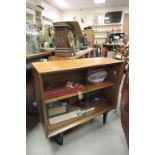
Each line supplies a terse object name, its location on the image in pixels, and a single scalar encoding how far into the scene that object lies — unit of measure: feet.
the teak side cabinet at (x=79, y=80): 4.59
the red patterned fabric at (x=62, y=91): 4.79
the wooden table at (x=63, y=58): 6.71
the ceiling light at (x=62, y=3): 22.97
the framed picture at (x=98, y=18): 26.72
